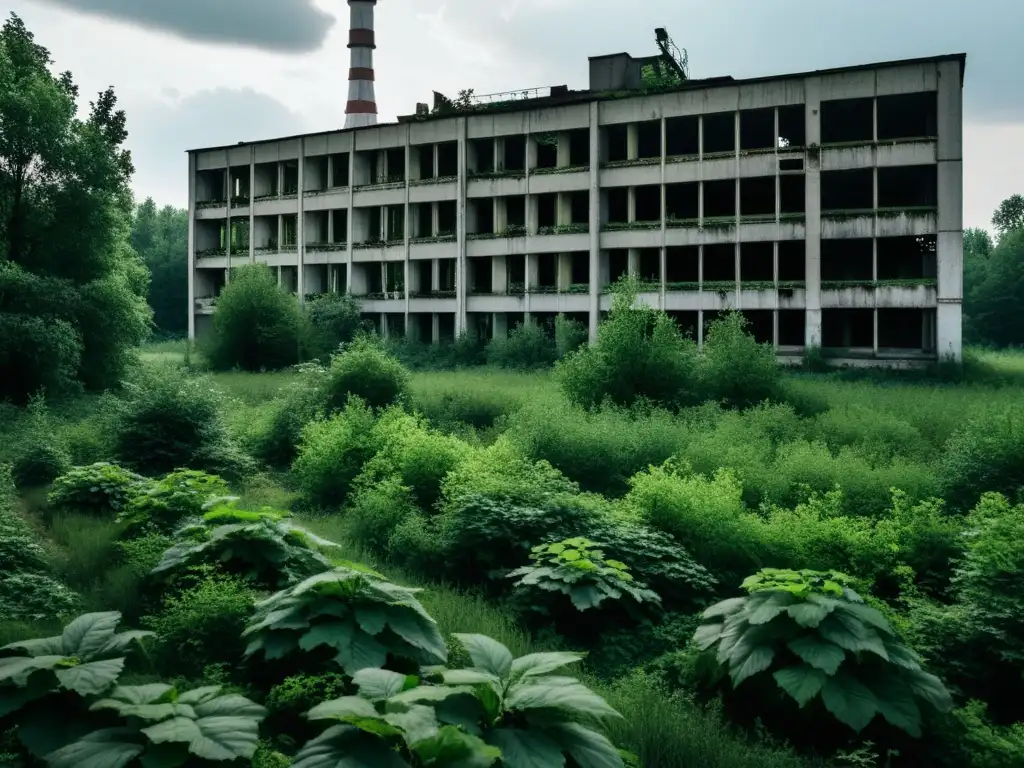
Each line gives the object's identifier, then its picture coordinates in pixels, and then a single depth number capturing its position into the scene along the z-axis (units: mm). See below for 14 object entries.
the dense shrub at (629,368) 22781
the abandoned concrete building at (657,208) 34500
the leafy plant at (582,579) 9469
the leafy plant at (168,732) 4539
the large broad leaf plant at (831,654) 6758
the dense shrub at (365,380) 21797
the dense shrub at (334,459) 16406
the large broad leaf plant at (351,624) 6219
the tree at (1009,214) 92250
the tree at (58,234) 25250
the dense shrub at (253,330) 41438
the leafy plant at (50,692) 4977
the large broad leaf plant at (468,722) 4367
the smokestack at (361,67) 58469
